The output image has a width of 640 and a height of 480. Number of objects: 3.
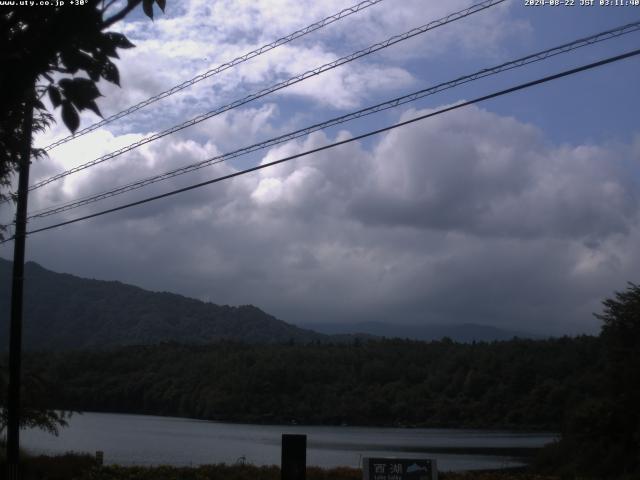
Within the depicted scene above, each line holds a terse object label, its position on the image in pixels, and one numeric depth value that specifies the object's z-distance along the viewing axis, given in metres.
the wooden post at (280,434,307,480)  13.09
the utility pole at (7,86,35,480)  19.88
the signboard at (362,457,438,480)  13.73
